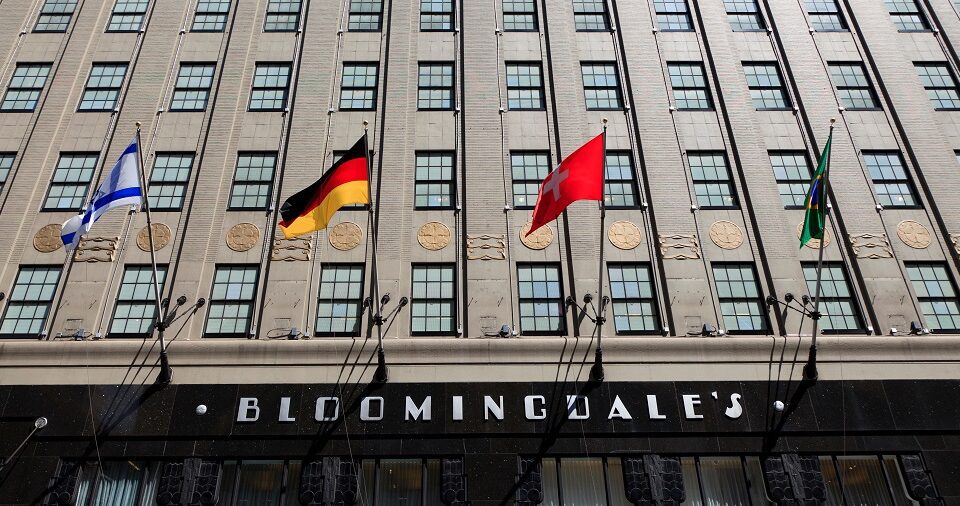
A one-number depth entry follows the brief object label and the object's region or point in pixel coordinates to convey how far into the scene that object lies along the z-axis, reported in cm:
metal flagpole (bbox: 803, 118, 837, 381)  2325
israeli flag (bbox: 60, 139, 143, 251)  2252
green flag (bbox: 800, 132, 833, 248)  2256
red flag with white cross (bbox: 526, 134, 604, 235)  2191
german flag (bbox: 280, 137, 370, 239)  2244
